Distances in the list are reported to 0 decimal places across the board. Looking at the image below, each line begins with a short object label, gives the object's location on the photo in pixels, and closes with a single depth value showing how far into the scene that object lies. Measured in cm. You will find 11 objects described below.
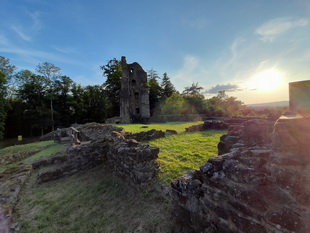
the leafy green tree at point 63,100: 2925
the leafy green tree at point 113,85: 3269
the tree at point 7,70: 2253
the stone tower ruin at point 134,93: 2456
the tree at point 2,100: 2050
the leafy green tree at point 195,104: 2713
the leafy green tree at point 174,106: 2595
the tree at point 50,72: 2725
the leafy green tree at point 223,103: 2502
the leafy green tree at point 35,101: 2614
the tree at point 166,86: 4031
